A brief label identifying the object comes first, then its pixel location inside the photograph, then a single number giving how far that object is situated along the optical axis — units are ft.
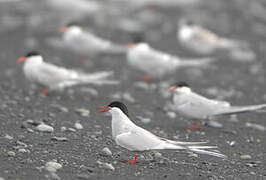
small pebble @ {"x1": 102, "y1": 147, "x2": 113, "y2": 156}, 38.60
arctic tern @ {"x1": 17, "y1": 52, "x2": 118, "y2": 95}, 56.34
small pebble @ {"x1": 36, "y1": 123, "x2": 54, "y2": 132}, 42.55
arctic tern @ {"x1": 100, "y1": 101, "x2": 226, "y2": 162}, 35.27
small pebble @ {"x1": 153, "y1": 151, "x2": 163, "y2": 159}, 39.32
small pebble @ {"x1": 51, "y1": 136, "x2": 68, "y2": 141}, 40.42
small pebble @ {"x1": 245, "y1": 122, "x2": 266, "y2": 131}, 50.67
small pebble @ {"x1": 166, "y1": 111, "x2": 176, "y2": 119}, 54.30
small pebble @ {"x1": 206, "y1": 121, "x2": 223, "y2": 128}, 50.39
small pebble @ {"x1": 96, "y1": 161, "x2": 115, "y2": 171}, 35.12
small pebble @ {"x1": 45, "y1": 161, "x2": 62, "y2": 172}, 33.35
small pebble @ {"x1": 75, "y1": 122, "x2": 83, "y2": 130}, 45.37
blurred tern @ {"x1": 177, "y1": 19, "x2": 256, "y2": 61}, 83.46
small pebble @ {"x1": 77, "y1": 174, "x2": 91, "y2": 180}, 32.76
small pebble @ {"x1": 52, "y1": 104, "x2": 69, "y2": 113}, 50.98
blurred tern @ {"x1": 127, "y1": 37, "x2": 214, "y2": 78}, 67.97
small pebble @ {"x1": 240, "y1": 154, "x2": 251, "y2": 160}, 41.11
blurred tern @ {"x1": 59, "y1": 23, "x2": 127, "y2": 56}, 75.66
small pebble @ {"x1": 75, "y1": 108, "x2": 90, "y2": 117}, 50.52
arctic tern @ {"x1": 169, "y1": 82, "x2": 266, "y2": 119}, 46.98
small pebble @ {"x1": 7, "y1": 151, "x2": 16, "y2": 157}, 35.17
